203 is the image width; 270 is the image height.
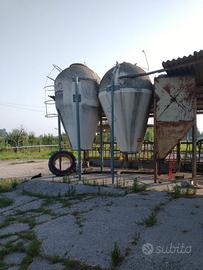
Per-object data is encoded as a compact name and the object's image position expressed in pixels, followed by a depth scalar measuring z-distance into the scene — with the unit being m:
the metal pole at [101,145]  12.15
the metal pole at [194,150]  8.96
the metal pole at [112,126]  9.04
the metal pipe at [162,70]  7.84
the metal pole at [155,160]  9.19
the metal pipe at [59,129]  11.95
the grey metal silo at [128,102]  9.91
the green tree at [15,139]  33.75
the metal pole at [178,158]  12.22
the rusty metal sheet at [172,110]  8.86
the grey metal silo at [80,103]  11.06
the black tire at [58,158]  11.19
